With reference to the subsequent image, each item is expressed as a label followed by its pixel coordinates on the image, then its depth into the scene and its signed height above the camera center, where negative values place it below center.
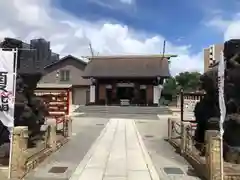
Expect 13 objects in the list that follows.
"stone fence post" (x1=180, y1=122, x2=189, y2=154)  5.66 -1.39
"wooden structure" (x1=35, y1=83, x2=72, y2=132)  9.15 -0.48
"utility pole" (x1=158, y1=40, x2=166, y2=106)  22.32 +1.19
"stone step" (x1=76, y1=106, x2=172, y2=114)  19.05 -1.66
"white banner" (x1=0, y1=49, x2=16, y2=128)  3.82 +0.12
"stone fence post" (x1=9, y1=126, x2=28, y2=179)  3.87 -1.31
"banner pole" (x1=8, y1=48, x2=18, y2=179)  3.82 -0.96
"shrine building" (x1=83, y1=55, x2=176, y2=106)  22.19 +1.51
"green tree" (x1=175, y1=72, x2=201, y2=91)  33.49 +3.07
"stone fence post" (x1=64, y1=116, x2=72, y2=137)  7.88 -1.51
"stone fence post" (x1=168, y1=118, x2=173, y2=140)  7.74 -1.49
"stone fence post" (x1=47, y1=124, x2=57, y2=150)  5.86 -1.48
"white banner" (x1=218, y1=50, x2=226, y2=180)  3.78 +0.09
